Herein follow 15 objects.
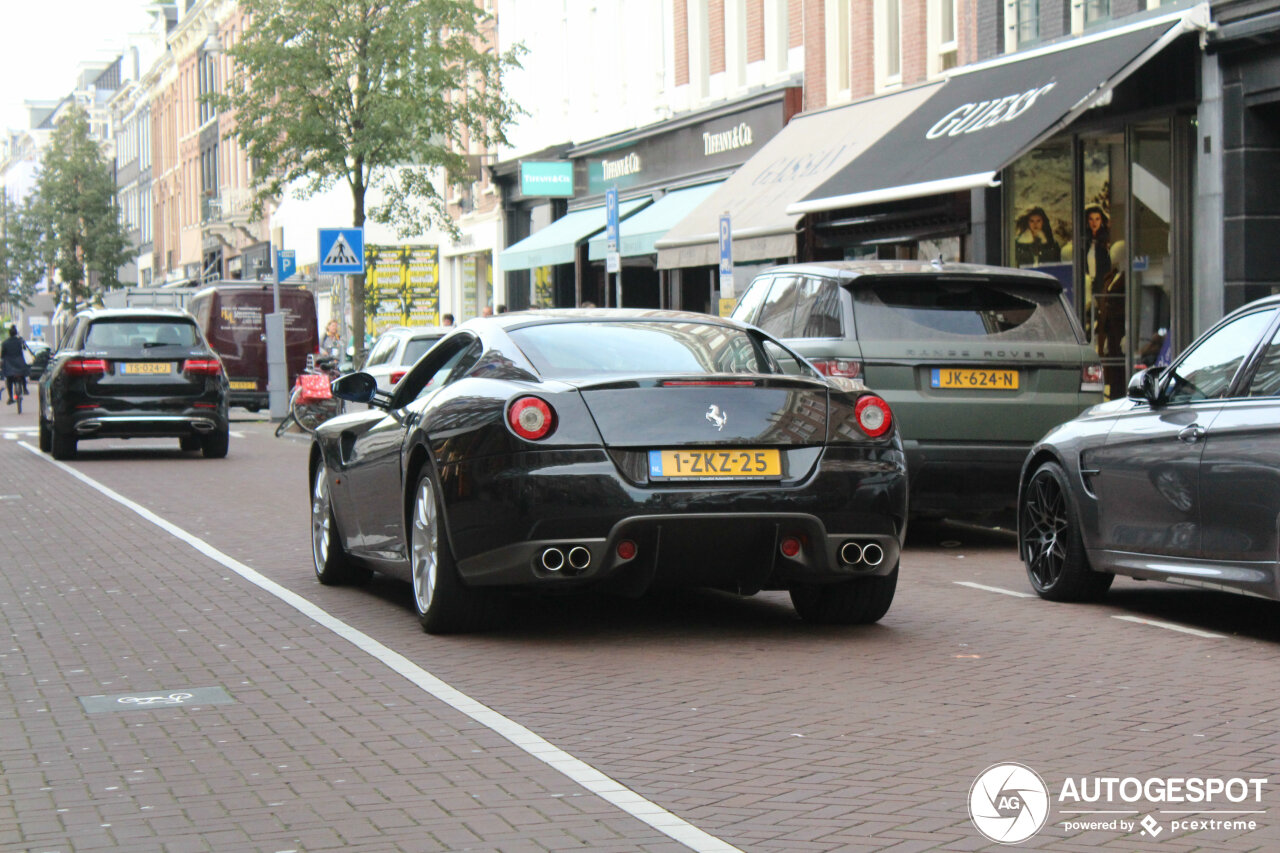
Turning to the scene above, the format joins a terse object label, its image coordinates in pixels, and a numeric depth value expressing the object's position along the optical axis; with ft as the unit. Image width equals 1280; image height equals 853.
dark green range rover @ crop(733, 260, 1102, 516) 37.45
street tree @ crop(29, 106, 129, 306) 301.22
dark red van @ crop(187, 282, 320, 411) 122.62
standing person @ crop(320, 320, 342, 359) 136.67
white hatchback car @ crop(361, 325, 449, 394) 73.97
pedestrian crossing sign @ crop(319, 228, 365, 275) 91.20
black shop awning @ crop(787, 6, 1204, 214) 59.16
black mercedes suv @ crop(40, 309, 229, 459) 71.20
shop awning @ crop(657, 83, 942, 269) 79.05
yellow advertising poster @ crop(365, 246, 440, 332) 151.02
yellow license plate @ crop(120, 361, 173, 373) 71.46
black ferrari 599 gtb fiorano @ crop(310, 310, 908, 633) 24.34
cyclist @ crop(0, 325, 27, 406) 139.44
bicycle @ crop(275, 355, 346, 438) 92.48
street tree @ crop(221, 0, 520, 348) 106.52
